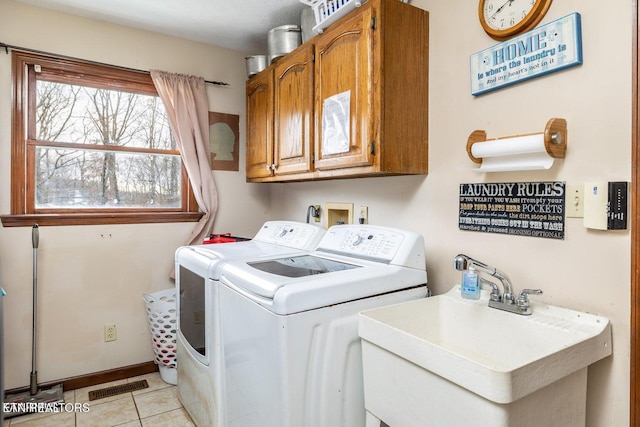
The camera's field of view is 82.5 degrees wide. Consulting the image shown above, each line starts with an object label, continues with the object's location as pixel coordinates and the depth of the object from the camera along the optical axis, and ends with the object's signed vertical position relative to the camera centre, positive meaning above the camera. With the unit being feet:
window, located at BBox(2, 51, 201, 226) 7.58 +1.24
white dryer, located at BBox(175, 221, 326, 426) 5.52 -1.67
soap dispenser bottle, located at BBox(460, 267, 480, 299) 4.78 -1.07
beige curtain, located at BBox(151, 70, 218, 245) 8.73 +1.82
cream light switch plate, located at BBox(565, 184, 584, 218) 4.01 +0.02
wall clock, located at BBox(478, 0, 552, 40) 4.31 +2.33
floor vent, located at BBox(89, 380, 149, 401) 7.82 -4.09
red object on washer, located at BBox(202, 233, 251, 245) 8.61 -0.85
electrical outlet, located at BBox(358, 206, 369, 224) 7.19 -0.23
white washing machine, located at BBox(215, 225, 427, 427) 4.08 -1.52
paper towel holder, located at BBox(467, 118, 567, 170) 4.00 +0.74
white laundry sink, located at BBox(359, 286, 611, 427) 2.89 -1.40
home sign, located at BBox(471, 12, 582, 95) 4.02 +1.80
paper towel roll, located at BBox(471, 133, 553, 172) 4.14 +0.60
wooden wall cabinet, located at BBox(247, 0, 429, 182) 5.32 +1.75
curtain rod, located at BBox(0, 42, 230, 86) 7.30 +3.14
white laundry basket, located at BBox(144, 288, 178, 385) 8.09 -2.80
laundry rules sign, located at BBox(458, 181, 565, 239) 4.25 -0.06
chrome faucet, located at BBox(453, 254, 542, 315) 4.23 -1.08
